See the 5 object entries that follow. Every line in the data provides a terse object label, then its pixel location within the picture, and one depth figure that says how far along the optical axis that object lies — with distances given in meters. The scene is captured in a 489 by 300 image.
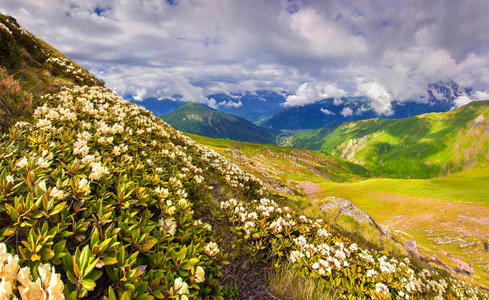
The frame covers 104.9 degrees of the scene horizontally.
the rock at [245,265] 4.76
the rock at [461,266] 15.32
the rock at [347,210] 15.70
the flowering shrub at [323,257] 4.57
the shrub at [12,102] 5.76
